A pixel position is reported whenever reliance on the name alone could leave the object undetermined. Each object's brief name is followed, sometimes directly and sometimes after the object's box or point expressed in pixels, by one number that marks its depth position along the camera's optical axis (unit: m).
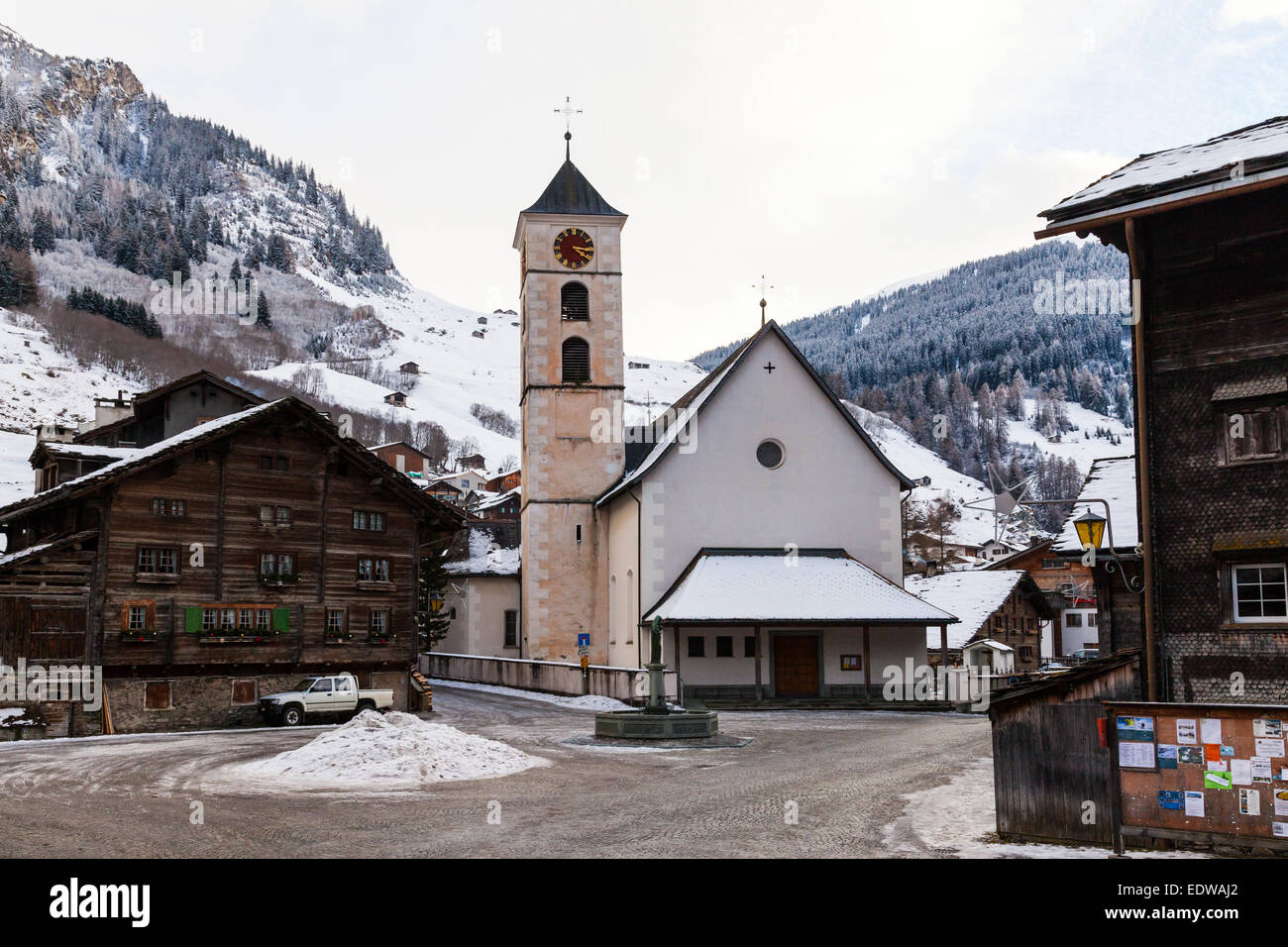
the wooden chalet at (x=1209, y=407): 17.70
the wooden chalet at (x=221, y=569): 32.66
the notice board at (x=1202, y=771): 12.60
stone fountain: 29.42
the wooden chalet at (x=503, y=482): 147.12
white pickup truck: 34.22
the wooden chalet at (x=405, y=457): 134.12
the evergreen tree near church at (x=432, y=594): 56.59
